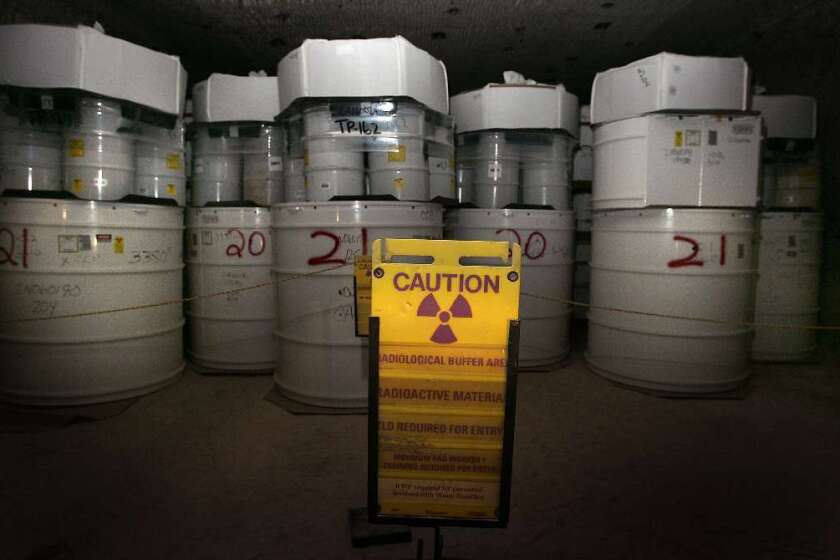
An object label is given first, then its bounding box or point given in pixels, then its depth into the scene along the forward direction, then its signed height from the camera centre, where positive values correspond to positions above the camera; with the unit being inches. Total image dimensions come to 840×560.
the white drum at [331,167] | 143.3 +22.9
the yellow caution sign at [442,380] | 63.9 -16.4
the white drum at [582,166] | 238.2 +40.5
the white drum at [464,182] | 197.2 +26.6
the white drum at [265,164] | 173.8 +28.3
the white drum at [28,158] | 141.3 +23.5
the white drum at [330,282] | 133.2 -8.7
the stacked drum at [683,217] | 146.7 +11.6
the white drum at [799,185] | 188.1 +26.7
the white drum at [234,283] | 166.2 -11.7
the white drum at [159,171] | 162.1 +23.8
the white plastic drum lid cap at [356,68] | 136.4 +48.1
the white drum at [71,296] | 133.3 -13.9
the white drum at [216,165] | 177.6 +28.1
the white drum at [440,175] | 165.6 +24.6
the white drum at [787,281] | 182.5 -8.1
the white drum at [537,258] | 174.9 -1.7
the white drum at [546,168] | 192.2 +32.0
